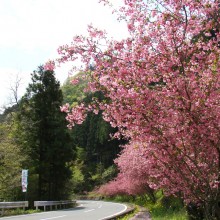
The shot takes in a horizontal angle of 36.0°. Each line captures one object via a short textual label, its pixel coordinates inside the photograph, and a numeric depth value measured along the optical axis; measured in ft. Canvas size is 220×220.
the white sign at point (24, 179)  74.80
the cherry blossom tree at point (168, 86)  16.47
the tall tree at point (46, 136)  93.81
